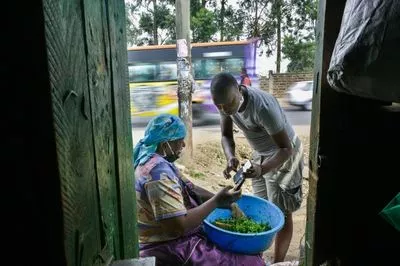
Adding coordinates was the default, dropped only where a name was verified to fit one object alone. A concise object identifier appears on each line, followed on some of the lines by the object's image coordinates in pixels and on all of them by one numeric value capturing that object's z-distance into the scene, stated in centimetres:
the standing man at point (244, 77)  1155
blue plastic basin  219
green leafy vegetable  250
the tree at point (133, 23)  1723
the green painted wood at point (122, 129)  124
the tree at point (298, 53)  1756
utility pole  628
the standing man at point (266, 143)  296
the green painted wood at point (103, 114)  92
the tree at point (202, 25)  1644
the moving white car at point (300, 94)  1413
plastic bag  61
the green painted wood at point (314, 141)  97
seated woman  198
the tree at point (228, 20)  1773
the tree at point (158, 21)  1794
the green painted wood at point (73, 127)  66
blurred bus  1220
